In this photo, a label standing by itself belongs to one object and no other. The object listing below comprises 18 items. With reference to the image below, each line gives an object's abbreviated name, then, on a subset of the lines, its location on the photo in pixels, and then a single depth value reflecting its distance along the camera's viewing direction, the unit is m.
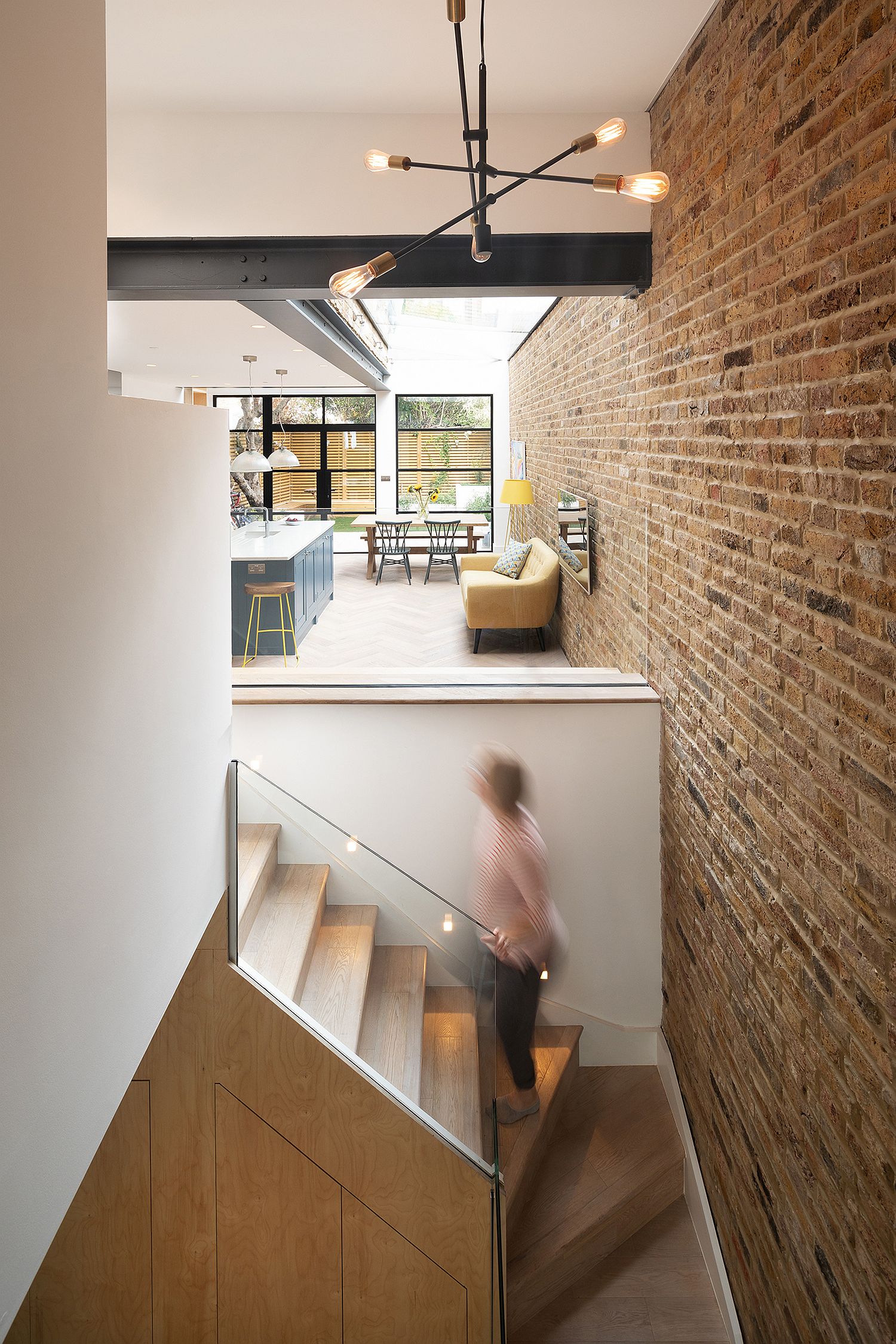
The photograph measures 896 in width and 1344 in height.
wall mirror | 5.10
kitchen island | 5.85
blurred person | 3.15
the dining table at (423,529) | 10.14
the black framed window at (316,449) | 13.41
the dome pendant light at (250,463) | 8.45
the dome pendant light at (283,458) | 9.41
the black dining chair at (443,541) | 9.88
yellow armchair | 6.60
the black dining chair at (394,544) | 9.79
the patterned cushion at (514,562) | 7.67
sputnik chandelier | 2.06
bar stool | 5.87
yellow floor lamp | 8.61
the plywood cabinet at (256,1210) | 3.12
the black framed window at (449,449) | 12.82
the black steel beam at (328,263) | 3.54
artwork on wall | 9.55
